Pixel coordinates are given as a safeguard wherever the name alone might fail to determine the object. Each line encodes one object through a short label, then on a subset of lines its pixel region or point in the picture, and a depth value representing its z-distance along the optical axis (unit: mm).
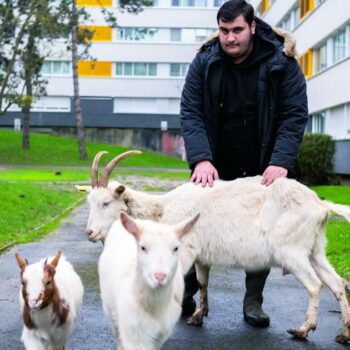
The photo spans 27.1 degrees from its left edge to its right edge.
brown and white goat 5340
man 6570
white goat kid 4754
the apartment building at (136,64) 61031
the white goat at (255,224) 6332
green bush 26422
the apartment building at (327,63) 30422
